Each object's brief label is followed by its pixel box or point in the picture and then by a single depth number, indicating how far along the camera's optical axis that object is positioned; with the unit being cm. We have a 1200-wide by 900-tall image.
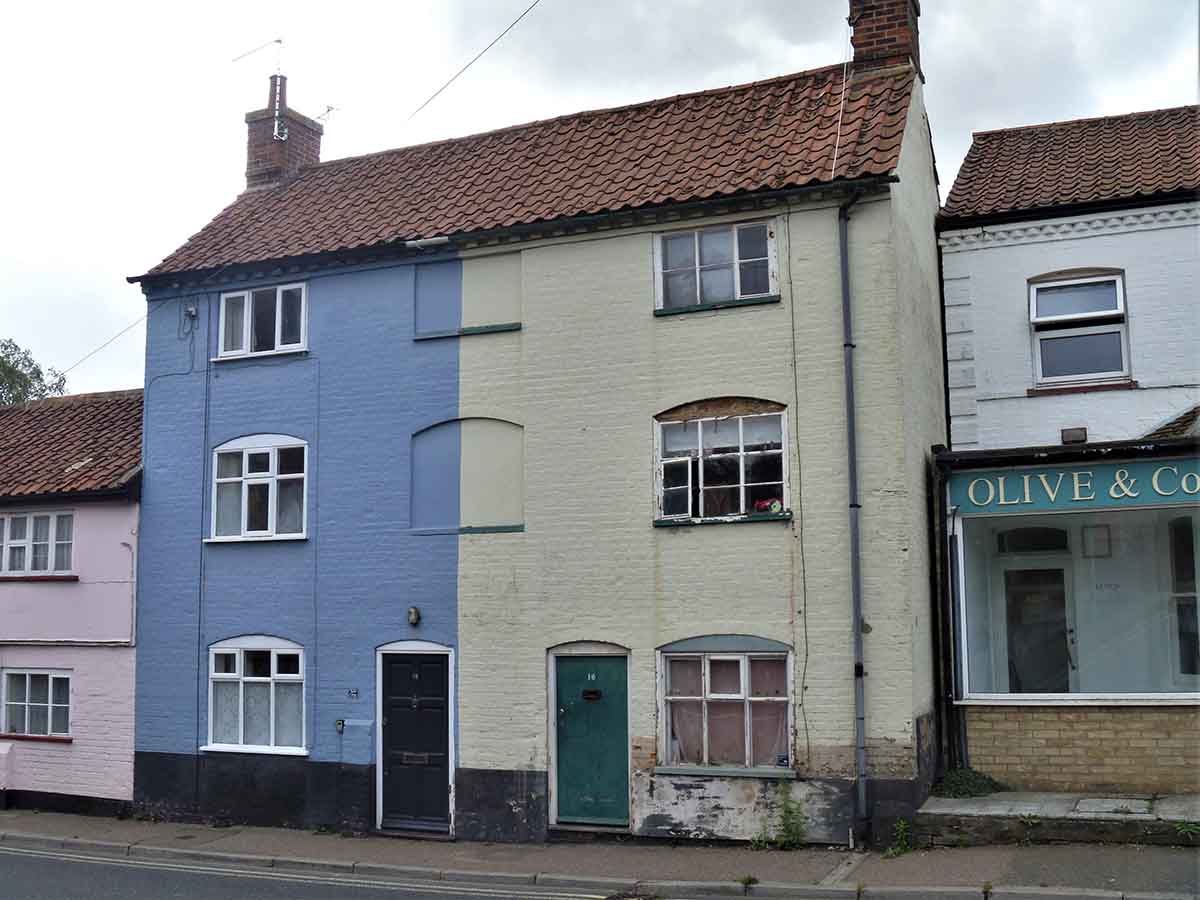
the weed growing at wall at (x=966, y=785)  1378
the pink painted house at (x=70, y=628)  1730
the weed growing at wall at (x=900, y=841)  1270
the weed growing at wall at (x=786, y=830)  1334
